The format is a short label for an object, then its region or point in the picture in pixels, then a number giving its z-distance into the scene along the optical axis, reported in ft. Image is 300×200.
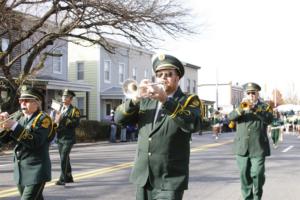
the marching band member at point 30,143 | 17.42
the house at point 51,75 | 88.63
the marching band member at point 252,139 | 24.99
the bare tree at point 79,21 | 61.57
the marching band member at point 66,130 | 32.86
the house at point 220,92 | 261.03
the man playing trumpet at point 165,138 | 13.74
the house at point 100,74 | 121.19
